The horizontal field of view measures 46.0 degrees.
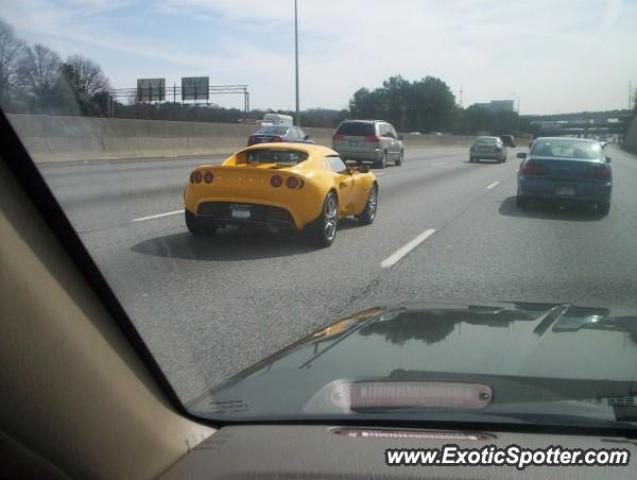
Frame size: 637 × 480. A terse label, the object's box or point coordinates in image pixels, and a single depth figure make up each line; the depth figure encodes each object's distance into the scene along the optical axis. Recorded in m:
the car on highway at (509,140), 71.90
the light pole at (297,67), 34.96
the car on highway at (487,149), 41.59
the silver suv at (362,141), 30.56
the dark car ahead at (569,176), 14.91
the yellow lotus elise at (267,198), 9.73
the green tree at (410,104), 78.12
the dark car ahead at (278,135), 29.14
